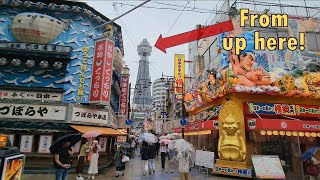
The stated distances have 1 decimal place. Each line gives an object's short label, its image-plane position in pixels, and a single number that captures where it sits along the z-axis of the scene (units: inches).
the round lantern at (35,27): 573.6
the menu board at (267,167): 372.8
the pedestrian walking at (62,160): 264.1
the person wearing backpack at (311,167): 402.9
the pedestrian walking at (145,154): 486.0
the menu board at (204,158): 500.1
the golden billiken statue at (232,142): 499.6
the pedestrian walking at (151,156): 487.5
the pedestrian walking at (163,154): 575.6
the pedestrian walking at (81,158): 425.4
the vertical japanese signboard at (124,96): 887.7
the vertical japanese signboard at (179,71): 1019.3
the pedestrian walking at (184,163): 371.9
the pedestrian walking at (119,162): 474.9
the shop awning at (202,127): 556.7
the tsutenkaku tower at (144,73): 5973.4
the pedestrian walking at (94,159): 440.5
